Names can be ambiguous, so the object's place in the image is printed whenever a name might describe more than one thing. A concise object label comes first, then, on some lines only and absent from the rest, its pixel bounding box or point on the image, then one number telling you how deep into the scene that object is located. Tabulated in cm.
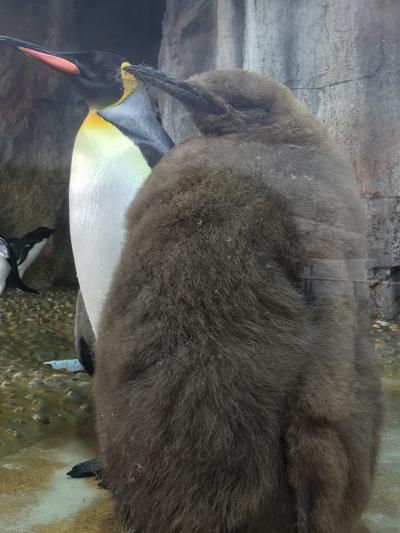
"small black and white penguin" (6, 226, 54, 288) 190
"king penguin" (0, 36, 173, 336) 119
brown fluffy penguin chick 72
